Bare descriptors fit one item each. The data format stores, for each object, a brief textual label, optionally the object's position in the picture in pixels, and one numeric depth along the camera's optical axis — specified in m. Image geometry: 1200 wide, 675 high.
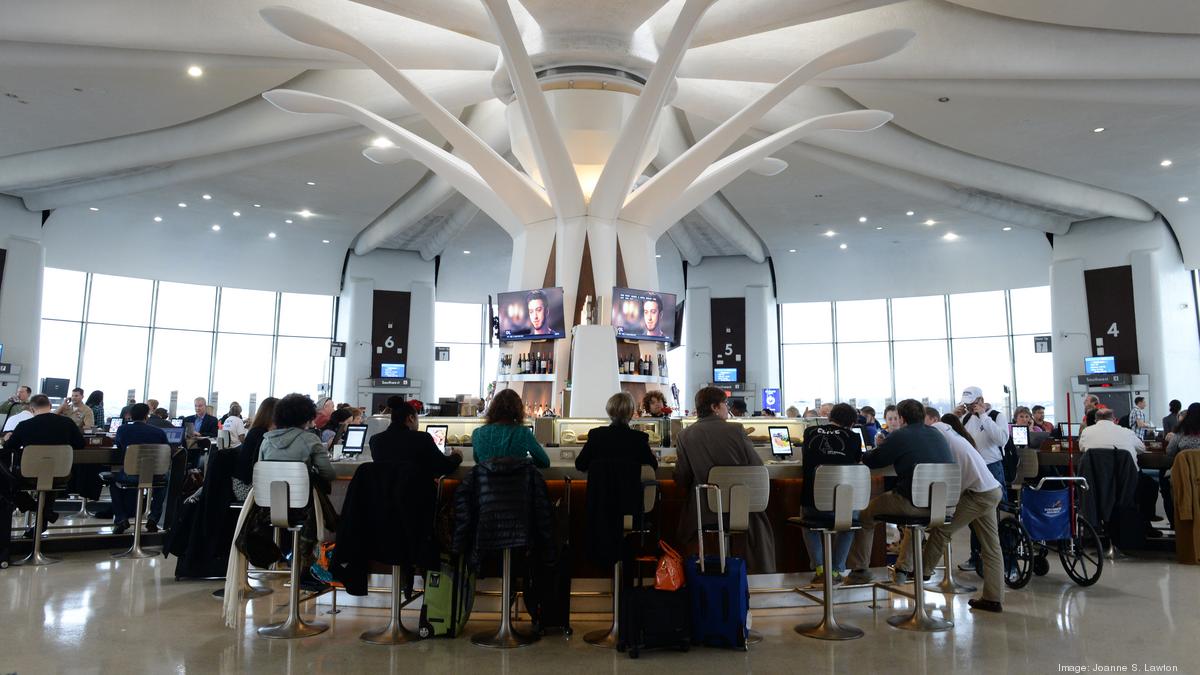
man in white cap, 7.25
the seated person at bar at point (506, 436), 4.79
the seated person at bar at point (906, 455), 5.26
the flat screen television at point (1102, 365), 18.20
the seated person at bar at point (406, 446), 4.74
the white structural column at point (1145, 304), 17.72
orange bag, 4.60
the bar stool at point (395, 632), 4.72
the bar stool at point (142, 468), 7.46
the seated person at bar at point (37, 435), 7.28
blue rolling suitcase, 4.59
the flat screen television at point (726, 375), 23.77
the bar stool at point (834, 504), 4.90
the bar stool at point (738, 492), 4.89
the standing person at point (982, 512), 5.48
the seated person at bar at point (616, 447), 4.89
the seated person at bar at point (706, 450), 5.05
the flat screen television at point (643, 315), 11.68
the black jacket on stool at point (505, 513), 4.59
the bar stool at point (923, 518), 5.06
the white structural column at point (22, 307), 16.52
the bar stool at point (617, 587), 4.73
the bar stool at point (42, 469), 7.02
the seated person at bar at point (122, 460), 8.23
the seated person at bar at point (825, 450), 5.24
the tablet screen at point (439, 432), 7.86
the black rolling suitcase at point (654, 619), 4.52
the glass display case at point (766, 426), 8.50
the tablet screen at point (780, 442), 8.10
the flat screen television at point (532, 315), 11.55
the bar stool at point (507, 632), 4.65
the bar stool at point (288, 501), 4.80
